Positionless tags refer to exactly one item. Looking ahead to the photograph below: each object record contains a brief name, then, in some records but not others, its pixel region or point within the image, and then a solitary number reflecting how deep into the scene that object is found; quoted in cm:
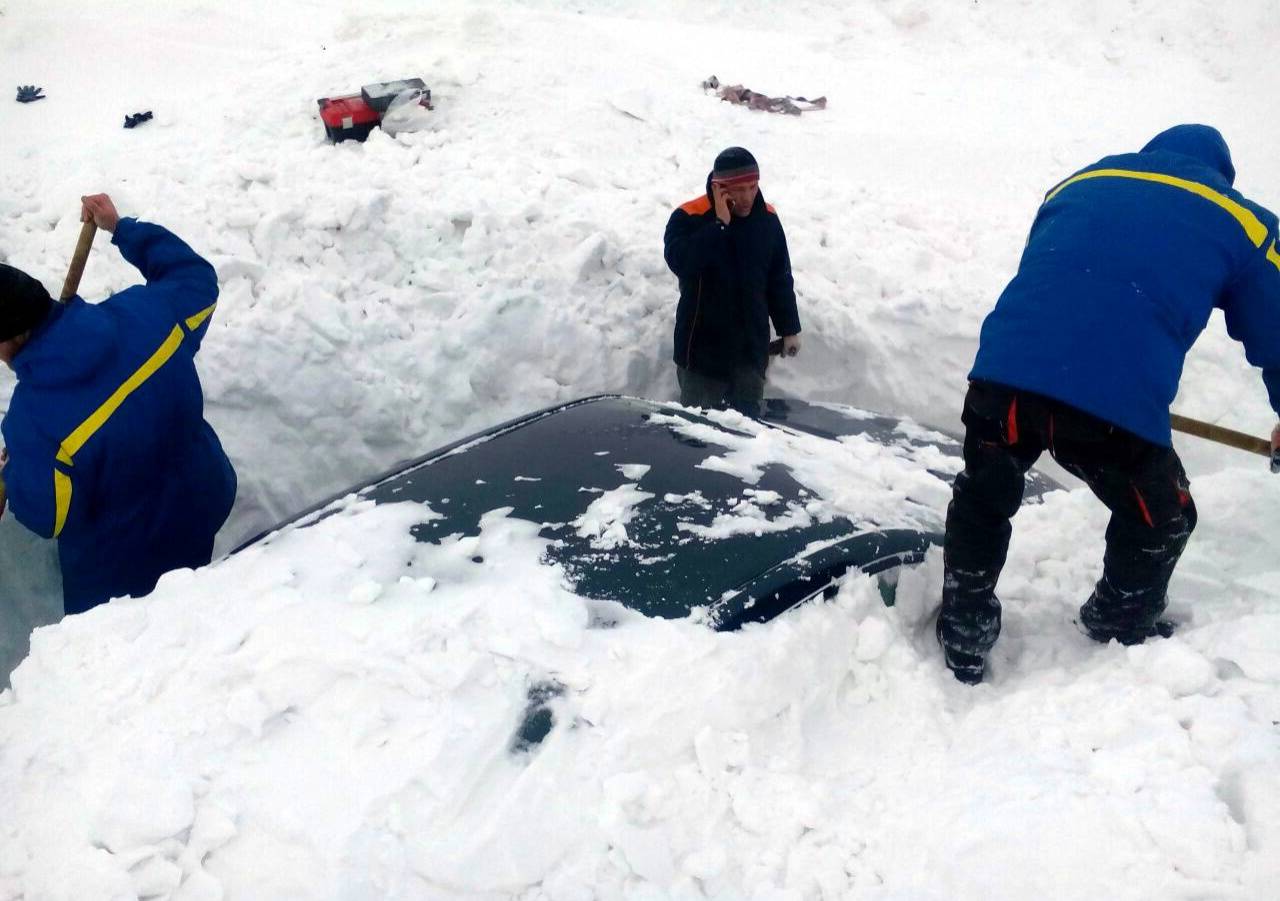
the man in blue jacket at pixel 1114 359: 228
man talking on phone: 418
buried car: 226
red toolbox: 584
